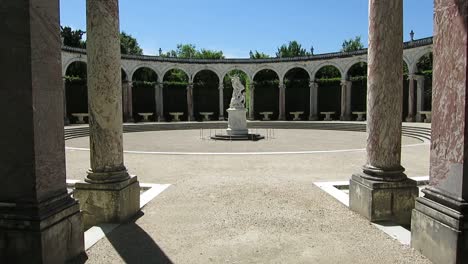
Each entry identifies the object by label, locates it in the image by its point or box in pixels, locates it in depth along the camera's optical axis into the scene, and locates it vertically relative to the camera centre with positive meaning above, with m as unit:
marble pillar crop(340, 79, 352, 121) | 41.53 +1.63
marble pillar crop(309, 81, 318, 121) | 44.22 +2.00
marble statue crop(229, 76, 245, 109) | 25.39 +1.32
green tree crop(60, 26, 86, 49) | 47.98 +10.82
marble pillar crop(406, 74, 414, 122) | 35.28 +0.95
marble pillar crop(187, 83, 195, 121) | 44.94 +1.57
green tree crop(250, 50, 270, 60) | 72.56 +12.16
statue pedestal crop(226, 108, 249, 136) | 25.03 -0.58
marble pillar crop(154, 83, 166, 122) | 44.34 +1.83
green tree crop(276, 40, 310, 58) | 72.44 +13.20
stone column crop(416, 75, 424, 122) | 35.55 +1.65
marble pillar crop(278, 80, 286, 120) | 44.62 +1.53
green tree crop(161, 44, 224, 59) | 78.14 +14.12
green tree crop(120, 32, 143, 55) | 65.76 +13.67
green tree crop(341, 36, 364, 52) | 75.88 +15.02
